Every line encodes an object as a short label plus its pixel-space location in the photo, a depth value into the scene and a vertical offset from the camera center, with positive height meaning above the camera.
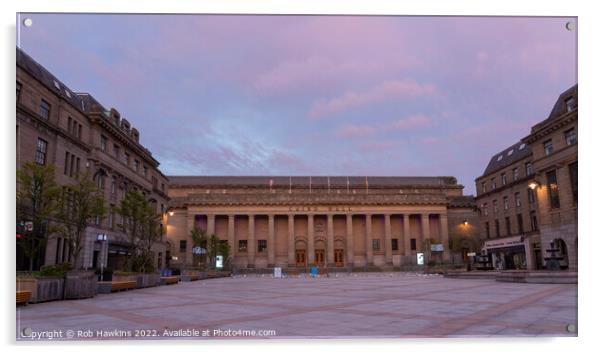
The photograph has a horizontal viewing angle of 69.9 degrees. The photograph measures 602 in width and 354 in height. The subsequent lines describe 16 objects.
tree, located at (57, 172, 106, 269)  24.61 +0.34
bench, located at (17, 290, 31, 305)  12.70 -2.61
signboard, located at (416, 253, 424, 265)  66.85 -7.97
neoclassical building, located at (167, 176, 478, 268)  84.31 -3.18
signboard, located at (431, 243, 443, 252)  71.88 -6.77
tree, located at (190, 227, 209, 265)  66.75 -4.21
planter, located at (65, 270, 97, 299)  19.40 -3.31
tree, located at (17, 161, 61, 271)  18.48 +0.83
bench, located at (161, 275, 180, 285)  35.78 -5.88
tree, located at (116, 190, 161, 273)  34.31 -0.55
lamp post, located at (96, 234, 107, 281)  40.44 -2.58
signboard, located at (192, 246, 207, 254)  65.68 -5.94
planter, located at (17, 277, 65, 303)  16.03 -3.04
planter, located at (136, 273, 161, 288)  30.27 -5.02
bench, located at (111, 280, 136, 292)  25.26 -4.48
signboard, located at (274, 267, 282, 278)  54.25 -7.95
